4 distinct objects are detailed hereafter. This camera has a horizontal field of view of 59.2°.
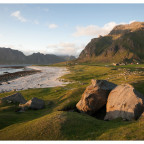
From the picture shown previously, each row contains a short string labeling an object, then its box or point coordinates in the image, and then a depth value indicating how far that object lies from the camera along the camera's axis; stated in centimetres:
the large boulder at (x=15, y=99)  3368
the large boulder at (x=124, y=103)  2023
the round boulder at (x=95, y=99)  2662
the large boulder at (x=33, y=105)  3044
